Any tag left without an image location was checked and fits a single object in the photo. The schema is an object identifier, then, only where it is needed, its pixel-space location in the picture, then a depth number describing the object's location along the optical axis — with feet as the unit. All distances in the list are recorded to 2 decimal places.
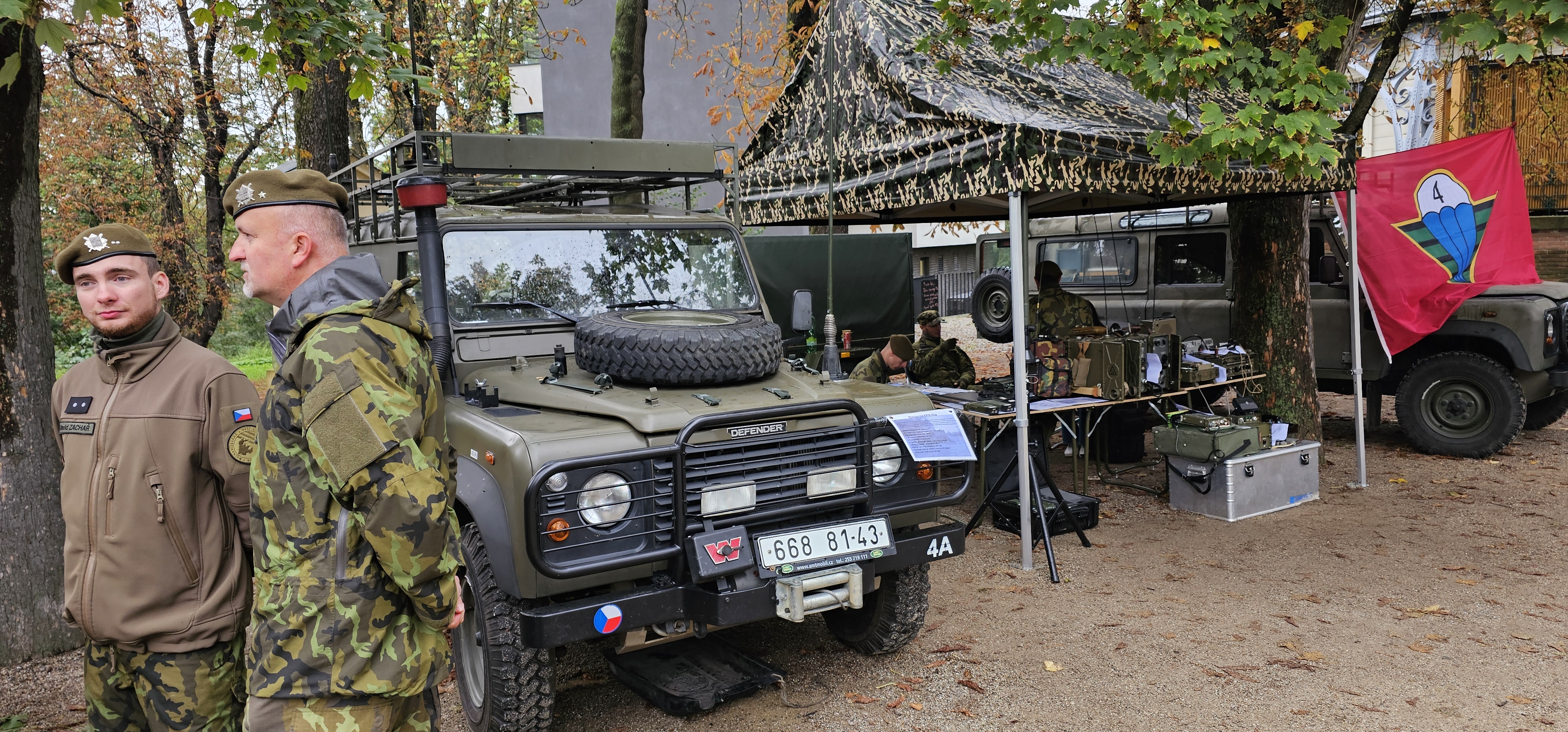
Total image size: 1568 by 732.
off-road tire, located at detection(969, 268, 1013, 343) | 31.91
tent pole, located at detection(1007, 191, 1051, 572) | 18.63
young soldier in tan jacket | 8.69
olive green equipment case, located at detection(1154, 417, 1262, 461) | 21.79
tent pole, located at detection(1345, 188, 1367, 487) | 25.07
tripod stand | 19.43
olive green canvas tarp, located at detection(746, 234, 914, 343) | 35.29
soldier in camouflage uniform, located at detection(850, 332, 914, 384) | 23.99
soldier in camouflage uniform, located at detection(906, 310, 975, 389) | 26.55
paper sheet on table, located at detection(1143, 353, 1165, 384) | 22.88
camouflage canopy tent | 18.38
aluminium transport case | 22.33
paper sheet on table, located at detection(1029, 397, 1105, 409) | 21.27
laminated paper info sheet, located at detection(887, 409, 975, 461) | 12.94
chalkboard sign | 40.81
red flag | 26.63
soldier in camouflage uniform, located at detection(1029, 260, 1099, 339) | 27.12
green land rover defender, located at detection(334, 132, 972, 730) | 11.09
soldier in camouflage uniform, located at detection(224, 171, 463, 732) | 6.74
